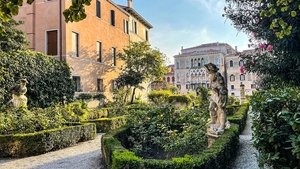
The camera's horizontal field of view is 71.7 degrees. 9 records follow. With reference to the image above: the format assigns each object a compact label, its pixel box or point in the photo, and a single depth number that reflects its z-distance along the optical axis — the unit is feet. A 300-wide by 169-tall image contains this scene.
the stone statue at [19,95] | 26.90
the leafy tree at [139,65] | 55.65
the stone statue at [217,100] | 17.34
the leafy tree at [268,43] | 14.89
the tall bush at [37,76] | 30.07
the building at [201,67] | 153.17
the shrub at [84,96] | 44.36
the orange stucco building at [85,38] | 42.69
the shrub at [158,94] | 63.16
